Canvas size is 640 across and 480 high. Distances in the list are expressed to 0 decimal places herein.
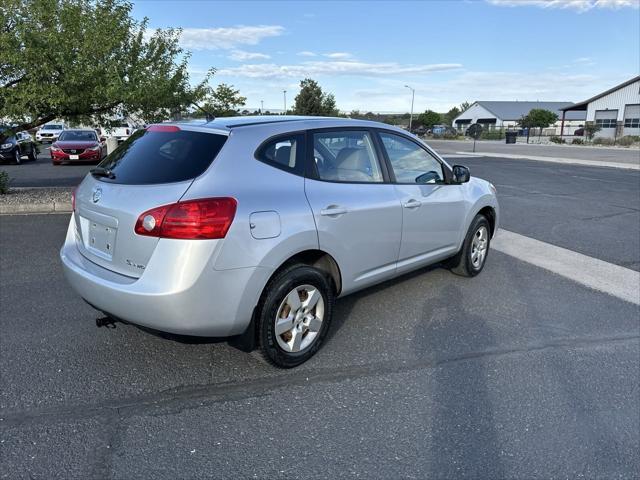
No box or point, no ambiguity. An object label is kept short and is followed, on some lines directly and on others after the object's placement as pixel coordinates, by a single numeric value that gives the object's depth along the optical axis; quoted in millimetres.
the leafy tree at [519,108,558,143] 78750
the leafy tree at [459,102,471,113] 138975
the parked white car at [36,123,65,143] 33050
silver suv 2988
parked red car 18062
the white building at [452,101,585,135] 97938
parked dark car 18288
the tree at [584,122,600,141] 56469
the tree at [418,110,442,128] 90312
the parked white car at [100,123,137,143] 28472
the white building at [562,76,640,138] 60344
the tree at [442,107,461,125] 122188
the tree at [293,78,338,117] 46656
